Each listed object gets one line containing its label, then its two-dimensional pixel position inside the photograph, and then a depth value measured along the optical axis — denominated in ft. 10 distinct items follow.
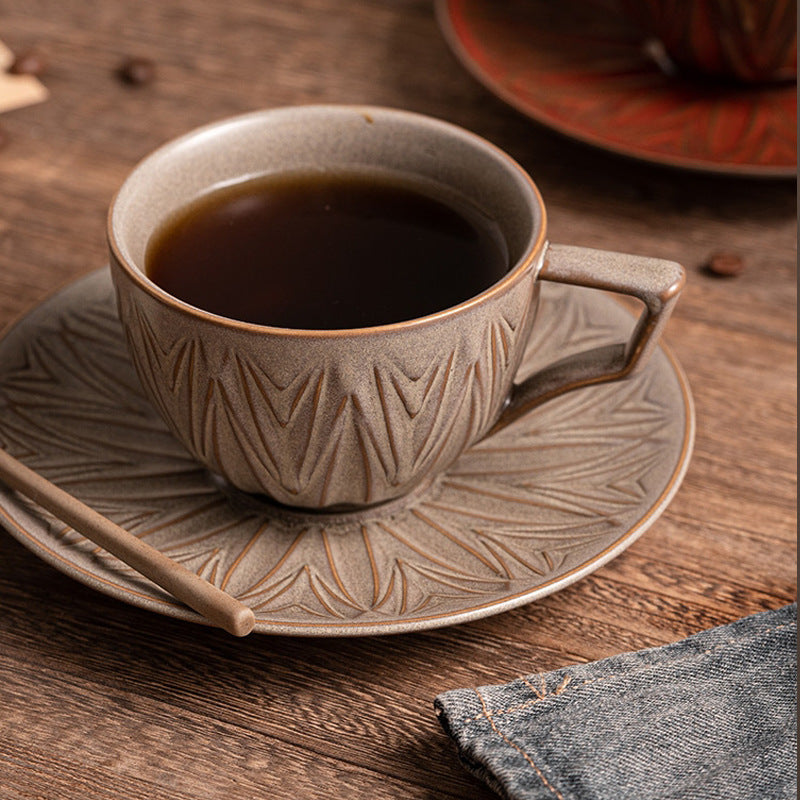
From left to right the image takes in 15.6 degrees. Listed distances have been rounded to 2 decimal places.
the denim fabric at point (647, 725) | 2.13
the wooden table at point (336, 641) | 2.19
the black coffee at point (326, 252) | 2.31
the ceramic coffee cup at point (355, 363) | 2.20
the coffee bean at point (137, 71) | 2.88
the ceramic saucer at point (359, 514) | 2.24
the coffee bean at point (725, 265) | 2.64
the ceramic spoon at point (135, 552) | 2.18
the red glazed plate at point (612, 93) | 2.70
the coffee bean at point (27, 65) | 2.88
